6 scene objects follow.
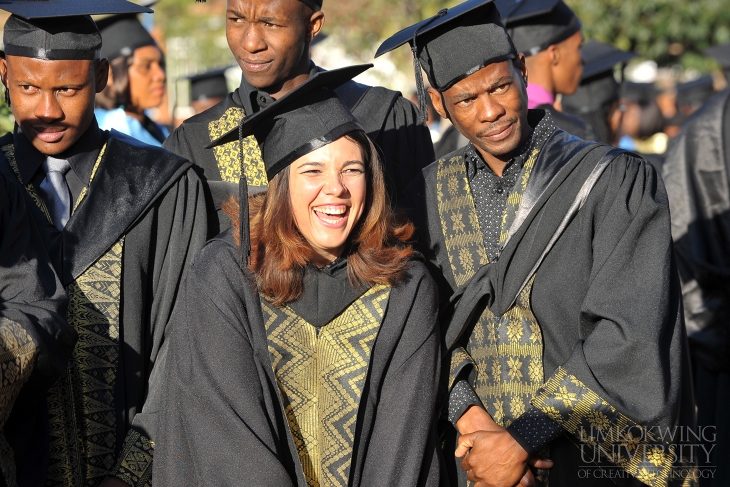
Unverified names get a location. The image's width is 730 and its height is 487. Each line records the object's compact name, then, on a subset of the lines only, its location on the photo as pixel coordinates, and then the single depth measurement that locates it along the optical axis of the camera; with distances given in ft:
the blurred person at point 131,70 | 42.91
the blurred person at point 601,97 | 52.65
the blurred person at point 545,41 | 39.86
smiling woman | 21.43
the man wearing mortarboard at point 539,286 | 22.12
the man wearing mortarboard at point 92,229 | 23.81
